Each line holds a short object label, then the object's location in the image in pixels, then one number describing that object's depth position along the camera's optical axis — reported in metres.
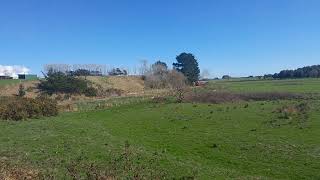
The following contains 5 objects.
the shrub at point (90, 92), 47.63
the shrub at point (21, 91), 43.30
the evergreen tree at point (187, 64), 78.13
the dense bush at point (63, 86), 48.03
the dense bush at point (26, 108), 22.47
